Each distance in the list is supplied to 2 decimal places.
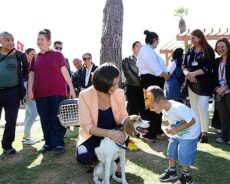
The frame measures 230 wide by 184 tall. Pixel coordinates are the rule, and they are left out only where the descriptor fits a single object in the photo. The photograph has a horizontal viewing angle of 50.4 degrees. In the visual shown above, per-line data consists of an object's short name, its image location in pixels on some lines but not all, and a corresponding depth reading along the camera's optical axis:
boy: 2.55
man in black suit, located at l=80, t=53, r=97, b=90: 5.09
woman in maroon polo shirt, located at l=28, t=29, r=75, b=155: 3.62
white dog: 2.57
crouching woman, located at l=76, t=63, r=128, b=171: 2.56
